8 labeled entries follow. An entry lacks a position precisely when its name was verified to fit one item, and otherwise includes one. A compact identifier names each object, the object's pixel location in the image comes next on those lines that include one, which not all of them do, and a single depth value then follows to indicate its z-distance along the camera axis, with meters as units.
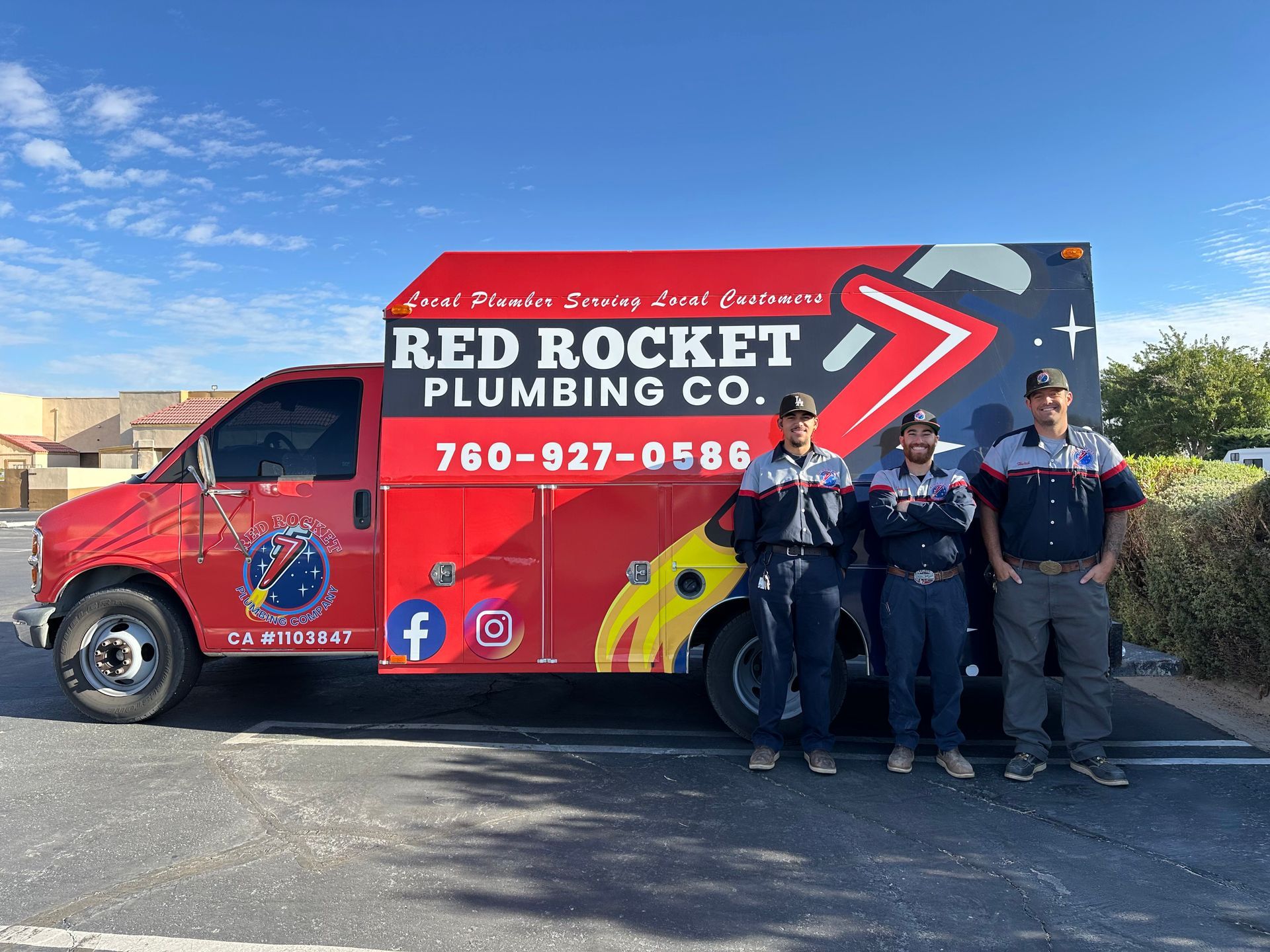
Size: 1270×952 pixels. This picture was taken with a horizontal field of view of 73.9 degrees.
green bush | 5.94
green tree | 31.41
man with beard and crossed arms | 4.61
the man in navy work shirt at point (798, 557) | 4.66
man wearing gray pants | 4.65
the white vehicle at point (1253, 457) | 23.89
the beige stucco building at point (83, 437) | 36.66
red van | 5.07
